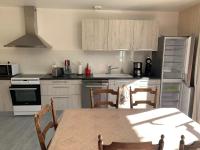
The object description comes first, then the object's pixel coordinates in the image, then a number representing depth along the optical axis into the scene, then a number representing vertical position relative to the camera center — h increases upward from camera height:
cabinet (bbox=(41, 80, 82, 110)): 3.48 -0.71
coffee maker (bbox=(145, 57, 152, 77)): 3.85 -0.19
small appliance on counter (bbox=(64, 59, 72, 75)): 3.86 -0.21
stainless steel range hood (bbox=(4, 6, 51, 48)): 3.39 +0.49
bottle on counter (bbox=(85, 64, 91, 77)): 3.80 -0.29
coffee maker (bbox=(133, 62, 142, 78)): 3.77 -0.23
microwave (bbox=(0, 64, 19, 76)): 3.50 -0.22
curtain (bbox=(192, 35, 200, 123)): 3.04 -0.62
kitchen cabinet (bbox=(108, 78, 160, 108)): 3.53 -0.51
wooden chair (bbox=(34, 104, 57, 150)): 1.32 -0.57
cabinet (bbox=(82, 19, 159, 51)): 3.59 +0.54
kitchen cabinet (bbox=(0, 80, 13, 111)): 3.41 -0.79
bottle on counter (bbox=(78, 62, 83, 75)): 3.86 -0.26
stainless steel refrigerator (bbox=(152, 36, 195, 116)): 3.28 -0.28
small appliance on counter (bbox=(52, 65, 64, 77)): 3.62 -0.27
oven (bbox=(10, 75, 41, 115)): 3.35 -0.72
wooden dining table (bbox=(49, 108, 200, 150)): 1.26 -0.61
